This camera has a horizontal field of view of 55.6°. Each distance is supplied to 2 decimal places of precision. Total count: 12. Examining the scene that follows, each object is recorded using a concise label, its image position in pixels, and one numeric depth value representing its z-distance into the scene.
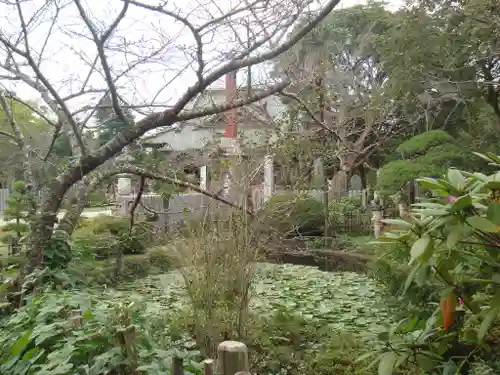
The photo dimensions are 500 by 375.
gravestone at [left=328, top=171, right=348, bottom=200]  11.59
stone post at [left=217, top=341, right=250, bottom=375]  1.85
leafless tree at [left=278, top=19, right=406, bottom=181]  7.13
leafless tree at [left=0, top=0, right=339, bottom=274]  3.24
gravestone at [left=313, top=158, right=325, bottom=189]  8.68
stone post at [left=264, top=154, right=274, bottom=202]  6.82
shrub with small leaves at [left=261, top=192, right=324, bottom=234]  4.51
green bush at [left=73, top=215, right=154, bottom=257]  5.48
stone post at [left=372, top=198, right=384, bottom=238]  8.53
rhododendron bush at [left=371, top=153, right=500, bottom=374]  1.23
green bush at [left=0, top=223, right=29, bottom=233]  4.48
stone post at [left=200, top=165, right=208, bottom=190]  5.31
